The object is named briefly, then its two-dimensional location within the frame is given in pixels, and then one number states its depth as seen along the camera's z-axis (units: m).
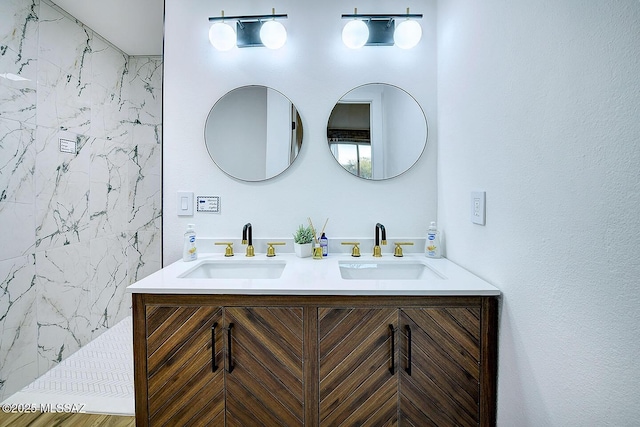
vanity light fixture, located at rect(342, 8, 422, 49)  1.64
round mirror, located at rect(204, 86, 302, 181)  1.72
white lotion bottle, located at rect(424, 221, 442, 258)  1.61
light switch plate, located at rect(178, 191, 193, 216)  1.73
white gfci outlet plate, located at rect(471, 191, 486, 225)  1.21
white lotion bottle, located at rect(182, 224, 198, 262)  1.58
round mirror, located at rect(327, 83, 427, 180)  1.71
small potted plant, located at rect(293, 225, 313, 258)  1.63
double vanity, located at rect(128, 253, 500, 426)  1.12
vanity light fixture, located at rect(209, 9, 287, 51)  1.64
